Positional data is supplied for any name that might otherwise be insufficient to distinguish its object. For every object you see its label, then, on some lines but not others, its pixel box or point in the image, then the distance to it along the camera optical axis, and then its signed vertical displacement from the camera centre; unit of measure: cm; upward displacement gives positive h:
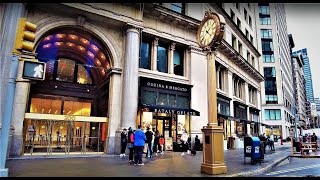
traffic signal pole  633 +31
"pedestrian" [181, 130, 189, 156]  1789 -99
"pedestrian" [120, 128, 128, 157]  1462 -98
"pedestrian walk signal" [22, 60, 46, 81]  617 +138
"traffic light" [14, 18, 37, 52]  618 +222
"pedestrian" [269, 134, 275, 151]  2202 -125
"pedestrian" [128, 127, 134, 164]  1166 -88
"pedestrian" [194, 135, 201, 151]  1880 -120
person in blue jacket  1088 -87
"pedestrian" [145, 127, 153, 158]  1384 -85
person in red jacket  1670 -104
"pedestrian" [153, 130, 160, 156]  1632 -86
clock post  866 +69
